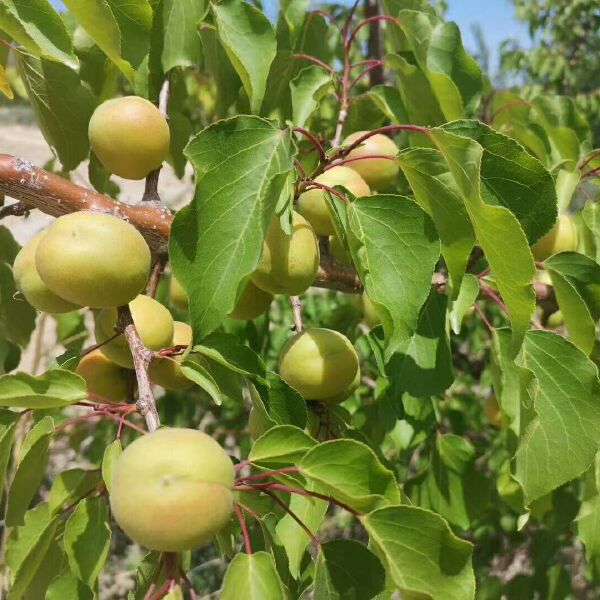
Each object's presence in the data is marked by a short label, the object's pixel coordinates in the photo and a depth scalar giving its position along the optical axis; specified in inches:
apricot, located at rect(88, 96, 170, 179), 12.0
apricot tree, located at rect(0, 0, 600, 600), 8.2
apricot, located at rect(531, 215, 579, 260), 16.3
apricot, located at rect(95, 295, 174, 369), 11.1
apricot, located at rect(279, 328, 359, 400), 12.0
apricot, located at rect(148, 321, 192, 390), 11.2
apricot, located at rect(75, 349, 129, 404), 12.3
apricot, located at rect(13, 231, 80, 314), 11.3
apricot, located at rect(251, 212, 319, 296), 10.6
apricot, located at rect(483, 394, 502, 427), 20.6
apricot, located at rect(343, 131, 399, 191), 14.9
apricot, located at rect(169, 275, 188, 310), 14.0
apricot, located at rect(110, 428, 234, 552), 7.2
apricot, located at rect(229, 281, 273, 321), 12.0
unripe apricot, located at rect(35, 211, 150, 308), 9.4
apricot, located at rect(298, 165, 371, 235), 12.6
